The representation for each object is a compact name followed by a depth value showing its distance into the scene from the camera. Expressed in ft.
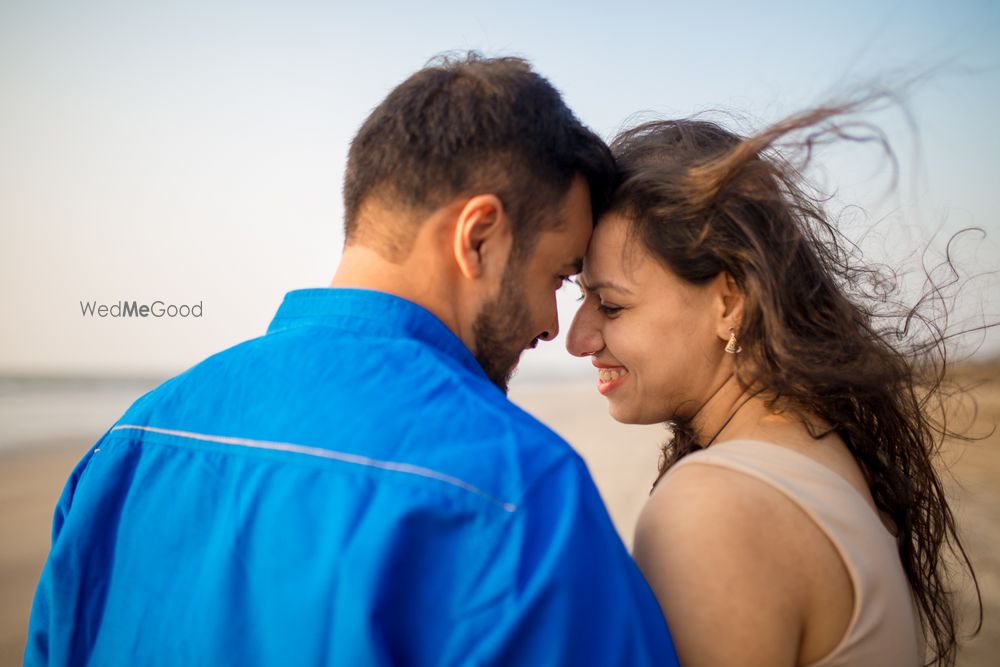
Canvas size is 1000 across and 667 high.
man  3.01
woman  3.46
